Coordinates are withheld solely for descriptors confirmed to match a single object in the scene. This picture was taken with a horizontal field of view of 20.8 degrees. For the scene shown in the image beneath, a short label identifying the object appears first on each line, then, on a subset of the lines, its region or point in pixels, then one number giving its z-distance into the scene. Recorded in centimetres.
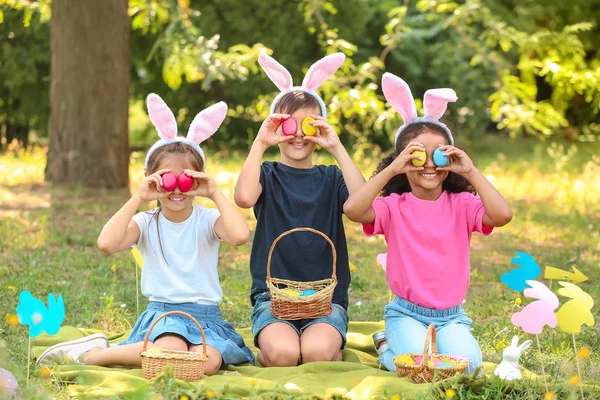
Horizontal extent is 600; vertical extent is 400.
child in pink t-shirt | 705
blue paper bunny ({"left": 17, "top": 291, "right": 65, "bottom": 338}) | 577
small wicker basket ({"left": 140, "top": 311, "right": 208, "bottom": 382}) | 626
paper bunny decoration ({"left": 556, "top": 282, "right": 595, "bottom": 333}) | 607
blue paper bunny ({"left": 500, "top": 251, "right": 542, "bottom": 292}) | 695
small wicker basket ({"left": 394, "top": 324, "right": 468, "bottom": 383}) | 625
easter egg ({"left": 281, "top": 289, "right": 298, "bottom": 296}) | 707
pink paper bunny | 601
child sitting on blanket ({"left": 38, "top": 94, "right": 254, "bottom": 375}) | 694
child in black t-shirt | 729
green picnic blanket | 600
